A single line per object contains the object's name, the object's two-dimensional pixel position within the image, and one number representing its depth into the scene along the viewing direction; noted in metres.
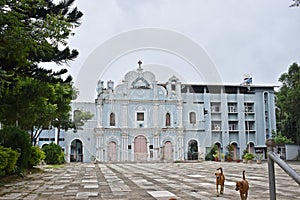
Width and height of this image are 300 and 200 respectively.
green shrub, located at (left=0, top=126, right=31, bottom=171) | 10.12
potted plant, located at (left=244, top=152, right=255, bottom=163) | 23.33
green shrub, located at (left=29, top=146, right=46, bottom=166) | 12.48
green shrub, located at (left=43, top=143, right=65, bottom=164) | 21.24
